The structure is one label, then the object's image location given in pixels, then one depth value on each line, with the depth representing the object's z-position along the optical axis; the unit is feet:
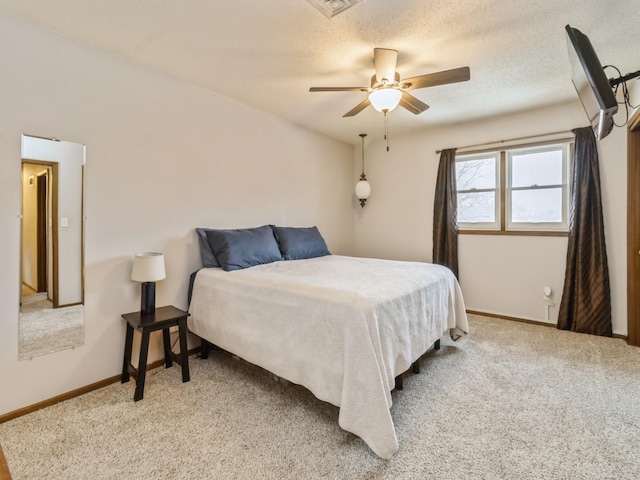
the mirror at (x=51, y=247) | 6.40
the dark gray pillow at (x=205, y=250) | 9.14
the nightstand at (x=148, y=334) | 6.77
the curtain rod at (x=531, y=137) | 10.60
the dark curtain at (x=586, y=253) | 10.02
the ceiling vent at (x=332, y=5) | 5.68
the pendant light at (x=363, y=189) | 14.88
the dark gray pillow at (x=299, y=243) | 10.86
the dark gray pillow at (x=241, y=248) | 8.77
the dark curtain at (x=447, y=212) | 12.88
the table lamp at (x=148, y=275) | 7.35
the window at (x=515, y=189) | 11.11
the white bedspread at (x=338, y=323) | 5.11
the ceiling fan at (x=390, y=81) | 6.69
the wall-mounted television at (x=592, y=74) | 5.16
